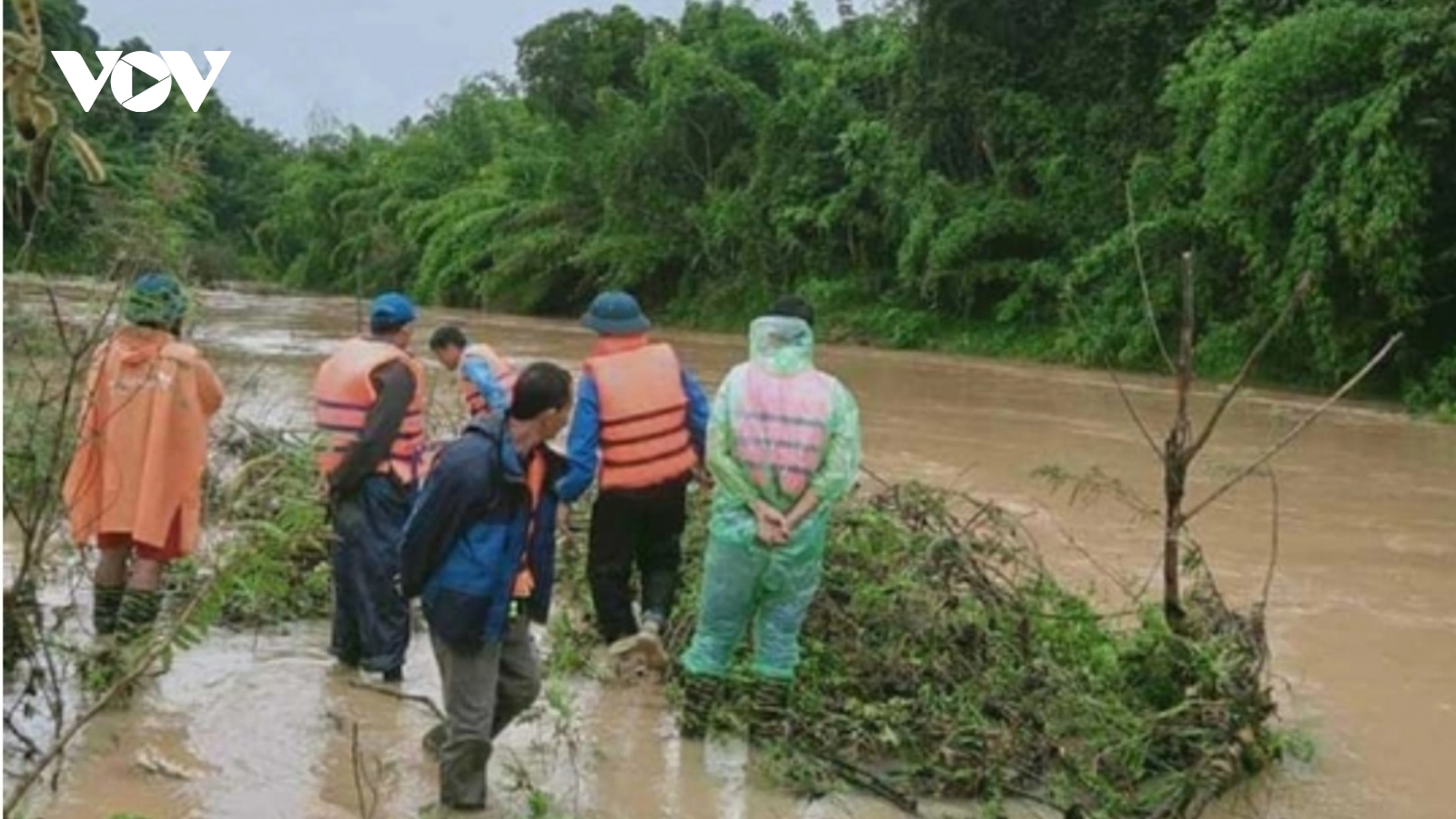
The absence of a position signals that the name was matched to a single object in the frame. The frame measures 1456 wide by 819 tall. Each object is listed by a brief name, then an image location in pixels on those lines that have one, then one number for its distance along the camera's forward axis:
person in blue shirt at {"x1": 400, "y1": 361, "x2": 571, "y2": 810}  4.74
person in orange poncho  5.92
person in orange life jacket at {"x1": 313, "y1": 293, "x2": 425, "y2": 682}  6.25
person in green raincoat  5.66
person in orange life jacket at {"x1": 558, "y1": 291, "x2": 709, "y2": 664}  6.36
